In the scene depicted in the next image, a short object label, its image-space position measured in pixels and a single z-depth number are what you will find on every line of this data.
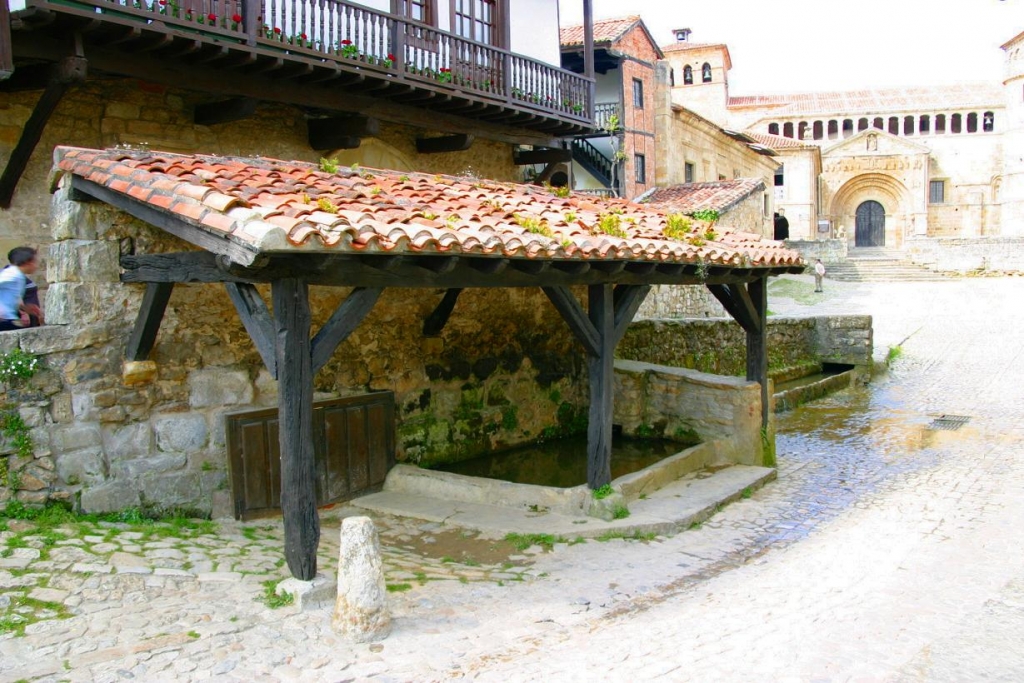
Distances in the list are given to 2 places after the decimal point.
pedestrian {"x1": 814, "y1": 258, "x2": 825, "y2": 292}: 24.73
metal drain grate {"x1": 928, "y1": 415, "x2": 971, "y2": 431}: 11.26
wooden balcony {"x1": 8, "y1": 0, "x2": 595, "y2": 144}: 7.18
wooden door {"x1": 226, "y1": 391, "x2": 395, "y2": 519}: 6.31
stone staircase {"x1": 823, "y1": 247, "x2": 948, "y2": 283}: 27.84
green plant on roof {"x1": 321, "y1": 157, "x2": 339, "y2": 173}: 6.64
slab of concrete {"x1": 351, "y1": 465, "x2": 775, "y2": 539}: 6.29
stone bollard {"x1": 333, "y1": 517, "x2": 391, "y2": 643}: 4.31
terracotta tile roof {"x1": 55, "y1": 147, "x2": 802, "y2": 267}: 4.32
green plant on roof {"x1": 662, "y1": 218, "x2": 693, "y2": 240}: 7.72
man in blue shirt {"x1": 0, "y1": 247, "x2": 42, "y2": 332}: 5.78
